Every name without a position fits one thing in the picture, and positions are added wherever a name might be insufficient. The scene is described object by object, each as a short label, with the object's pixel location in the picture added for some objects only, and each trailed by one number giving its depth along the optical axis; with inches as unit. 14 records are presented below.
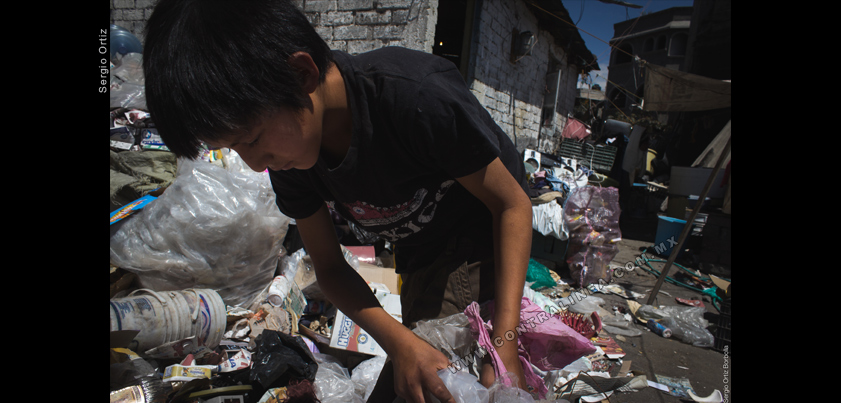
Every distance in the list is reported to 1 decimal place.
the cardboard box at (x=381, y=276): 124.5
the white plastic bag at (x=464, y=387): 33.6
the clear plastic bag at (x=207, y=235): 98.3
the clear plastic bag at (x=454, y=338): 39.9
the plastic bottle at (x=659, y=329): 125.0
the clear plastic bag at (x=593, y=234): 165.8
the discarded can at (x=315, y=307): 117.3
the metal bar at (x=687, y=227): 125.6
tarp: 219.9
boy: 27.2
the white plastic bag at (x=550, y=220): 167.8
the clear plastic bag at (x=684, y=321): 121.3
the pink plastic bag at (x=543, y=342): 40.4
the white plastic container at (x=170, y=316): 81.8
